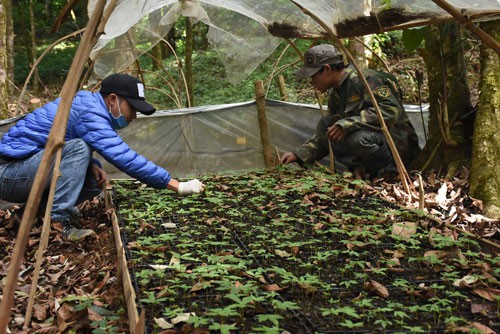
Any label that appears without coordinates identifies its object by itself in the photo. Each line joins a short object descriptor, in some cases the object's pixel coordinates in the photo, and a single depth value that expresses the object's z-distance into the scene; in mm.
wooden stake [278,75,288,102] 7023
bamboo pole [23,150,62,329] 2270
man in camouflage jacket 5141
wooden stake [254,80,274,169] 5750
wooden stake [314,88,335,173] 5461
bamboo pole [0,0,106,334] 1586
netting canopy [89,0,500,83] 3555
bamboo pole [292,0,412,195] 4320
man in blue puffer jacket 4008
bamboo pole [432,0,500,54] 2332
